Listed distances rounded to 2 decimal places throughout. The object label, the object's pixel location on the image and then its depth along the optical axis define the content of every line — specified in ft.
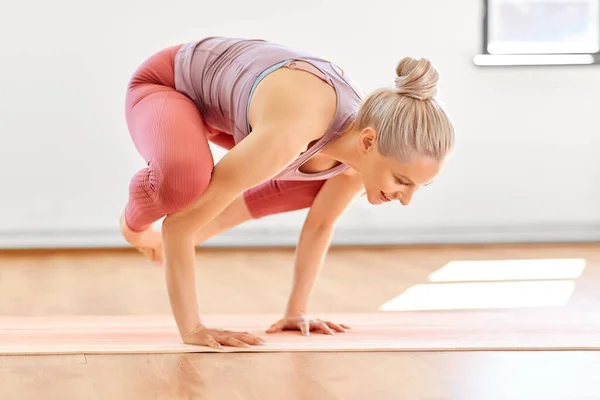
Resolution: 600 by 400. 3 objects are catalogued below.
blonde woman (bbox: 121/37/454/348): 9.70
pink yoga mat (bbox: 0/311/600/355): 9.96
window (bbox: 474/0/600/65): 18.55
